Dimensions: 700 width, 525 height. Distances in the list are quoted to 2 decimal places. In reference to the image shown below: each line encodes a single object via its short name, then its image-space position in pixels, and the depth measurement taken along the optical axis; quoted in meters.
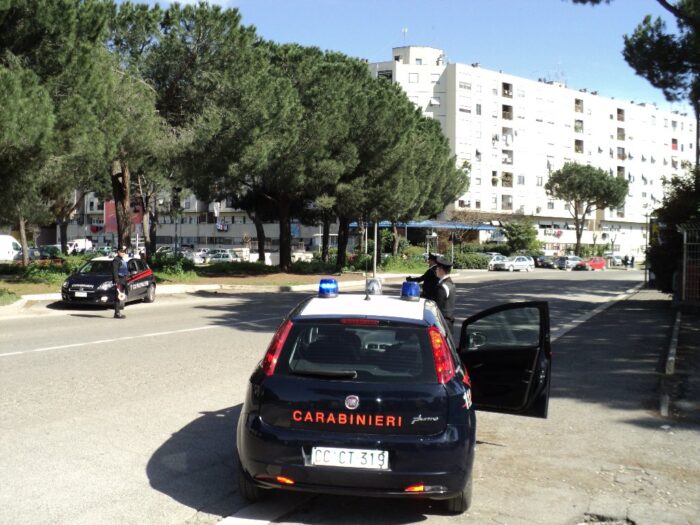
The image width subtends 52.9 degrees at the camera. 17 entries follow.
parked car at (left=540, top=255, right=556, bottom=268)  64.69
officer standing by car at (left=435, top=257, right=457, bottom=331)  7.95
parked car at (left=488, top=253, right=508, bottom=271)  57.16
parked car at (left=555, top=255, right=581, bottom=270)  62.69
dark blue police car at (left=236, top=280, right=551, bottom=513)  4.18
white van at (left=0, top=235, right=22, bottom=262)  50.22
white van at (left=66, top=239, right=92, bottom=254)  70.65
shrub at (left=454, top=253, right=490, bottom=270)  57.94
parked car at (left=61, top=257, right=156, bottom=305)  18.28
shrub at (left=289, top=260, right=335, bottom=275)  36.94
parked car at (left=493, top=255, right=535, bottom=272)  56.88
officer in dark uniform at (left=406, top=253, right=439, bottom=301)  8.22
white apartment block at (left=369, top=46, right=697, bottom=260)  80.25
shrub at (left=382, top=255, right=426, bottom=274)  44.27
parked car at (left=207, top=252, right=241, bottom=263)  57.25
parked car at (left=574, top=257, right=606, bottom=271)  61.66
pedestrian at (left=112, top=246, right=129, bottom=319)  16.66
